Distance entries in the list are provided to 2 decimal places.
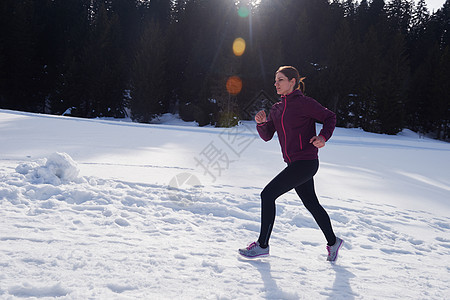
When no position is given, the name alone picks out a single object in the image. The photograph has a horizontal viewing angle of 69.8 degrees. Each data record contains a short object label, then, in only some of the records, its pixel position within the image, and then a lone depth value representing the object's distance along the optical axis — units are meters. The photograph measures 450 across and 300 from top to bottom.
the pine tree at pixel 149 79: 32.31
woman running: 2.84
